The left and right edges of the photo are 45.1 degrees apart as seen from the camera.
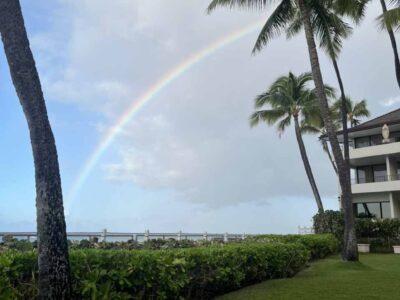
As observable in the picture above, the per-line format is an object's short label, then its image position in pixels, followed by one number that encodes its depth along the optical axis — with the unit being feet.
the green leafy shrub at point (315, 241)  62.06
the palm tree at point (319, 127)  130.76
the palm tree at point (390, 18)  66.08
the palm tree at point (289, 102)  125.70
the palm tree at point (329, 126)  63.87
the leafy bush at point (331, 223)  94.63
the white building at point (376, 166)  122.11
